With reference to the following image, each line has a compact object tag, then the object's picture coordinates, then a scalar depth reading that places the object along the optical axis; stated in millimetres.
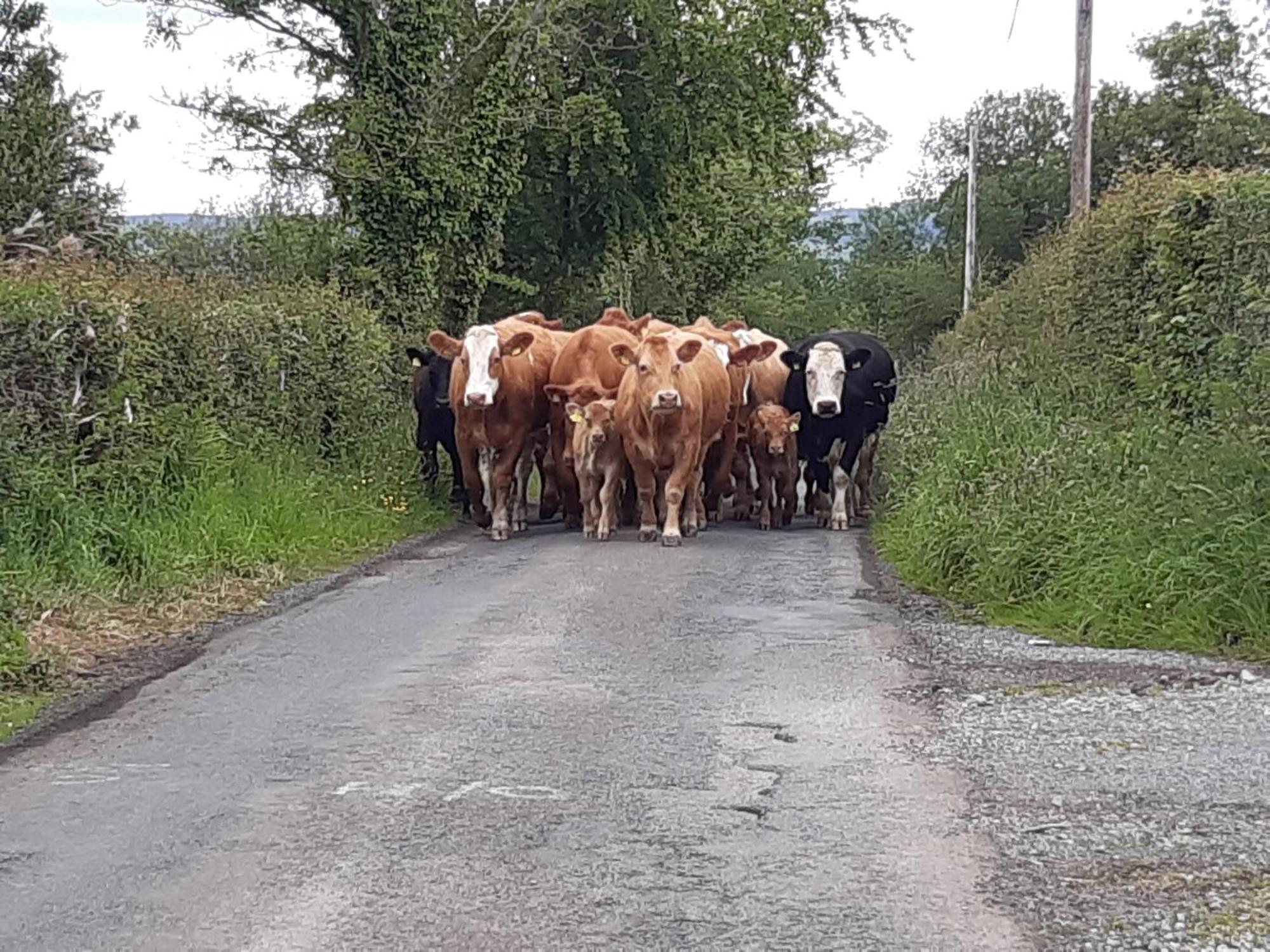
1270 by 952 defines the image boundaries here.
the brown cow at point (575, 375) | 18219
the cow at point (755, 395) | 19969
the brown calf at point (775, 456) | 18469
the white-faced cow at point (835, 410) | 18500
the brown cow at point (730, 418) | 18922
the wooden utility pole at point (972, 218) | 44969
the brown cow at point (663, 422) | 16391
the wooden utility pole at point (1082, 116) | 24828
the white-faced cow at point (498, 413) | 17344
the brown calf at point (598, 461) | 16781
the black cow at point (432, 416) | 19734
